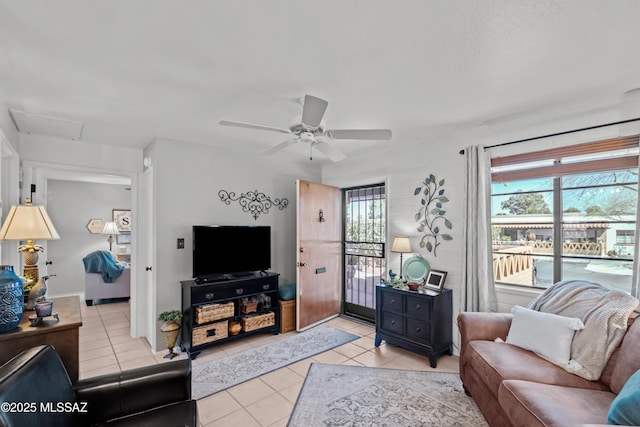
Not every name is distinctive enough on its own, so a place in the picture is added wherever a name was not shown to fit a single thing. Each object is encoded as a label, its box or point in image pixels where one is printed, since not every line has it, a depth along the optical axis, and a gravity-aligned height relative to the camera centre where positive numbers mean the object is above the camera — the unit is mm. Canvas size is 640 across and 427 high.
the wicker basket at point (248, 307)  3676 -1130
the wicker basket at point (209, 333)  3264 -1300
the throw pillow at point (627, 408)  1268 -827
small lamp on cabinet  3564 -352
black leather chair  1150 -887
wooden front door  4031 -549
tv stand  3285 -1102
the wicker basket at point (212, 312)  3291 -1078
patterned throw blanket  1904 -704
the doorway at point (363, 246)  4383 -463
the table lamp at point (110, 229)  6238 -286
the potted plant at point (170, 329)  3201 -1203
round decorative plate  3524 -631
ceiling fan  2027 +680
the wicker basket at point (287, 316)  3969 -1333
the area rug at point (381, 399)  2213 -1497
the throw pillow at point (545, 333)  2053 -845
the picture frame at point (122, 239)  6473 -510
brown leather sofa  1541 -995
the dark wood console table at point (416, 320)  3055 -1121
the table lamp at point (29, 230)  2061 -102
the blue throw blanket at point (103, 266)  5281 -887
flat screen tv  3418 -416
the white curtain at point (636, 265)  2182 -363
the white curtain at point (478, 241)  2967 -250
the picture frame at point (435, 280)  3286 -716
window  2428 +14
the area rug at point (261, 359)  2754 -1517
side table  1659 -702
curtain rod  2327 +711
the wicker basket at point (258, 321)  3641 -1303
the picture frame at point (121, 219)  6477 -84
